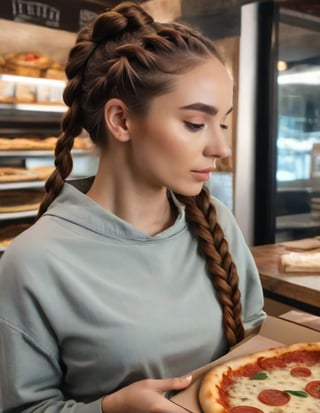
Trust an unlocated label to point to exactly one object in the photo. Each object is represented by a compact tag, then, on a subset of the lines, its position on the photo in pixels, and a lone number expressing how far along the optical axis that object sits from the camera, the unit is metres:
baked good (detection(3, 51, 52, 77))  2.77
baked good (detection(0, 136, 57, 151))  2.74
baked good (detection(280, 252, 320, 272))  1.88
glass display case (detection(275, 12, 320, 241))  3.10
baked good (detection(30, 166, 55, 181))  2.92
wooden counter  1.71
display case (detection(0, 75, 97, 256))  2.73
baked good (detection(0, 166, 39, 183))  2.77
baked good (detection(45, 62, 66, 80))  2.93
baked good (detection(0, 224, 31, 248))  2.78
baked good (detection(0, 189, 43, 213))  2.89
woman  0.87
